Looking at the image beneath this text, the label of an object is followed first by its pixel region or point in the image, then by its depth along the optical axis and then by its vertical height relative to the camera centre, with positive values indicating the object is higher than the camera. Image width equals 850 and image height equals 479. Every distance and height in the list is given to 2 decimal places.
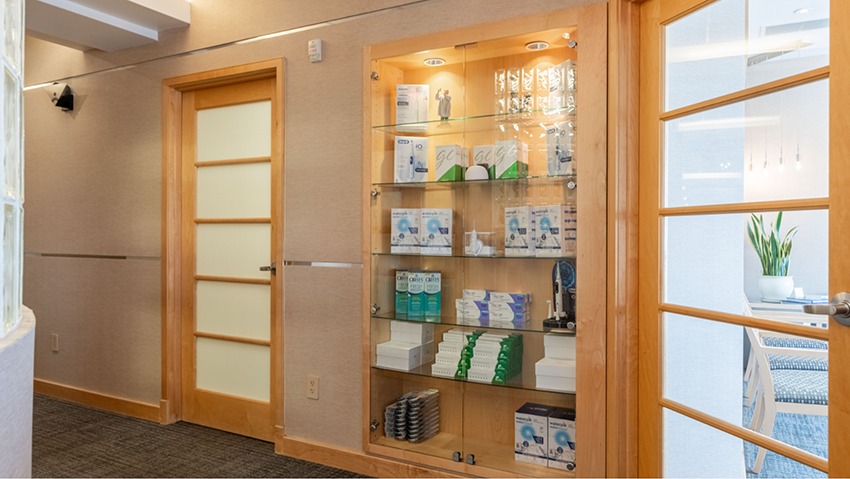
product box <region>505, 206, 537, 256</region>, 2.51 +0.01
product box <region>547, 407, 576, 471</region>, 2.40 -0.91
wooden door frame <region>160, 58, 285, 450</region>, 3.61 -0.04
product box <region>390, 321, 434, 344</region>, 2.74 -0.50
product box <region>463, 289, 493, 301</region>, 2.64 -0.29
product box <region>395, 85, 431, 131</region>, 2.77 +0.66
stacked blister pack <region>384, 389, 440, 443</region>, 2.78 -0.93
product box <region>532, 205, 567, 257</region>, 2.41 +0.02
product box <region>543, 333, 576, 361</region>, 2.42 -0.50
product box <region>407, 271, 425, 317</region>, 2.79 -0.30
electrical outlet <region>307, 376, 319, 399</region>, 3.04 -0.85
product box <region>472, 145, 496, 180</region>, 2.59 +0.36
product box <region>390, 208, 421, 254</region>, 2.76 +0.01
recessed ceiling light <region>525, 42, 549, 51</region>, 2.46 +0.85
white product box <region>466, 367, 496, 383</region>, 2.60 -0.67
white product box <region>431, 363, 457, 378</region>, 2.67 -0.67
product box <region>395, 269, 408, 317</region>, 2.83 -0.30
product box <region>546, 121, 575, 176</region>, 2.39 +0.38
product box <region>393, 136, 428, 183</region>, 2.76 +0.38
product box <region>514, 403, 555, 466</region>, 2.49 -0.92
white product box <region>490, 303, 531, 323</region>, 2.59 -0.39
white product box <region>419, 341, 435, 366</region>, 2.74 -0.60
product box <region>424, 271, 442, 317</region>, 2.75 -0.30
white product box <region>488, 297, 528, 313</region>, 2.59 -0.34
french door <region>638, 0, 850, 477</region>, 1.59 +0.01
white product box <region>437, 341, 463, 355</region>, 2.66 -0.55
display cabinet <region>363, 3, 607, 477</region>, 2.31 -0.06
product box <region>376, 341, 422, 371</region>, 2.76 -0.62
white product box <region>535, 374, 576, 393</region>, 2.39 -0.66
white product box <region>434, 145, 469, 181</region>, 2.65 +0.35
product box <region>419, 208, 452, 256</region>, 2.69 +0.01
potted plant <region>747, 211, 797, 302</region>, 1.71 -0.08
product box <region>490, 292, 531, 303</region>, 2.60 -0.30
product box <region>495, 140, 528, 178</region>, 2.53 +0.35
